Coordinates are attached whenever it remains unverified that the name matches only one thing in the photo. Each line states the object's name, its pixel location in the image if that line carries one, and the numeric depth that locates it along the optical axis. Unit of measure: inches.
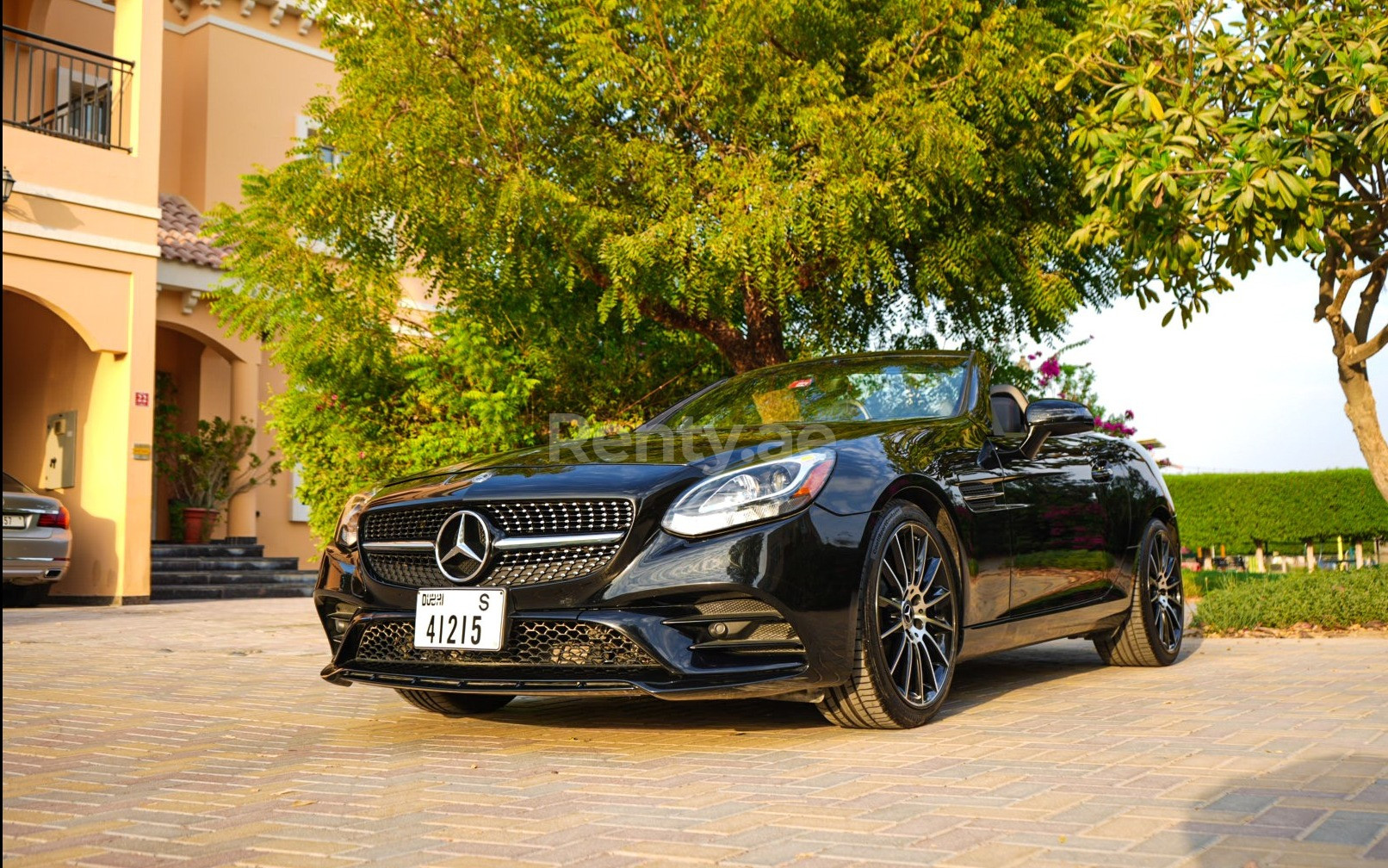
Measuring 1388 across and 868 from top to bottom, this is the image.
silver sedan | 553.0
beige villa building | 613.6
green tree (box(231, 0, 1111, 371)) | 335.6
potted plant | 743.7
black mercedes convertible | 165.9
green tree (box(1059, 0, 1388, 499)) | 311.1
